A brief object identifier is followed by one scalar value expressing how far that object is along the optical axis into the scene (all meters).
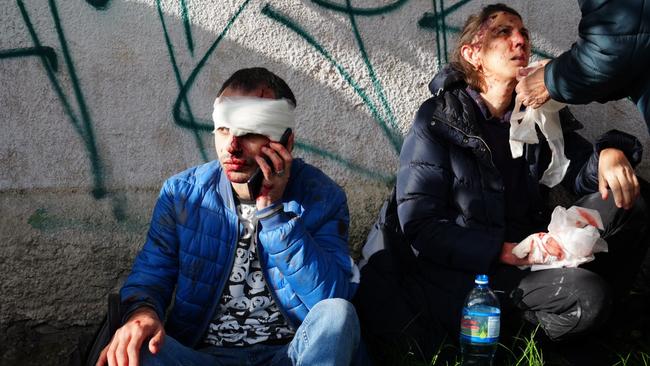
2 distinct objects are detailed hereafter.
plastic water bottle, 3.17
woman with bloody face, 3.33
